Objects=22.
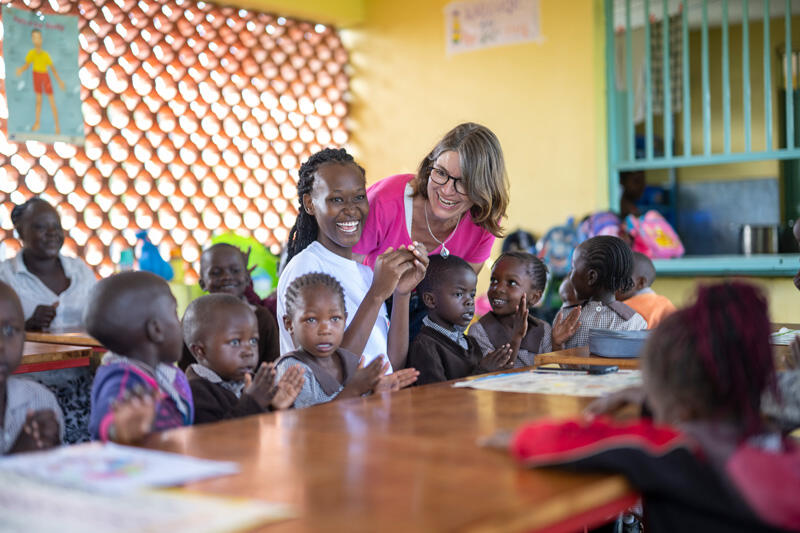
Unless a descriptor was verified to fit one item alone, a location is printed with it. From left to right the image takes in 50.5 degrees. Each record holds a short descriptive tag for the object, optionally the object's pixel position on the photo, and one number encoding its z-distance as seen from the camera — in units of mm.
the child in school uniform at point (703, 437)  838
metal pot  4902
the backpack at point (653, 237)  4367
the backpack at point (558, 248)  4488
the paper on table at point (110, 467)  837
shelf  3949
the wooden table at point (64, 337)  2629
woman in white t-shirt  2010
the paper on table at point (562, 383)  1415
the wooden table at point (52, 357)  2243
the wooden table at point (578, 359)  1699
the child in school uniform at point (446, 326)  2141
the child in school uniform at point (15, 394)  1255
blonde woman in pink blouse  2314
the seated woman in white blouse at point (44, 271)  3316
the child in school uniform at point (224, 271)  3113
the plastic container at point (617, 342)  1743
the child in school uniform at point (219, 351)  1630
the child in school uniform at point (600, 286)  2342
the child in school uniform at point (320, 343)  1783
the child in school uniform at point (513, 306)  2400
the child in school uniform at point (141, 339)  1330
